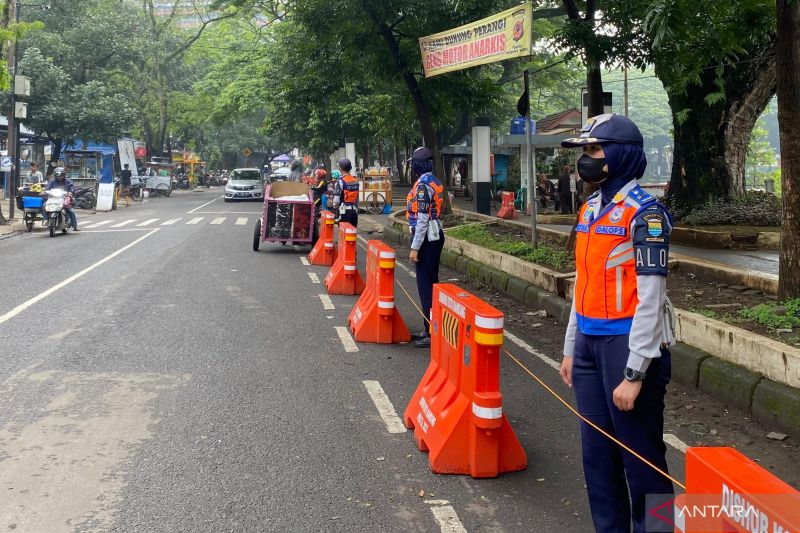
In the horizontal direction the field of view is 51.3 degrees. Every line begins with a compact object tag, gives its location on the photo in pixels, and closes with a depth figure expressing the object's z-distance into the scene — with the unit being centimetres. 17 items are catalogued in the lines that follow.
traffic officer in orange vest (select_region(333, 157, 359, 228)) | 1567
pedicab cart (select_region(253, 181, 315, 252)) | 1712
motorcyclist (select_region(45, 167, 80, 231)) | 2225
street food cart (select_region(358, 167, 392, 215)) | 3256
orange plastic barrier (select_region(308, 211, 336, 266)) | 1565
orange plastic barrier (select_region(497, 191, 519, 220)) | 2388
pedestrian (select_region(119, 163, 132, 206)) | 4522
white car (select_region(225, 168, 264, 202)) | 4347
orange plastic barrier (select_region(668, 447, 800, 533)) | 219
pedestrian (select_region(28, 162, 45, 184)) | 2687
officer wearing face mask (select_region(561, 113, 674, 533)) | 330
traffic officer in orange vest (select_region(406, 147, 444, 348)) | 840
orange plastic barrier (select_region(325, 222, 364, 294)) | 1180
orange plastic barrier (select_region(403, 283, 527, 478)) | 480
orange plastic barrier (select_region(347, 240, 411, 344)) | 859
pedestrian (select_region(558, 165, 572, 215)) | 2626
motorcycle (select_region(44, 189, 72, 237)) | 2128
